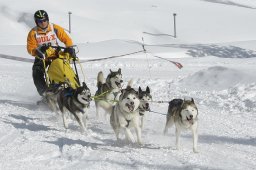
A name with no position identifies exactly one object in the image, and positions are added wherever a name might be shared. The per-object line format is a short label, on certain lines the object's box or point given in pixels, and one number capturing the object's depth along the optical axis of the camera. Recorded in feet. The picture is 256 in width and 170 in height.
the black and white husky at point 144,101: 44.52
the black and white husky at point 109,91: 49.45
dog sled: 50.78
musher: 52.01
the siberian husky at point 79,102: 44.27
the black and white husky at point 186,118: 36.91
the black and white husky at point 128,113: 38.99
